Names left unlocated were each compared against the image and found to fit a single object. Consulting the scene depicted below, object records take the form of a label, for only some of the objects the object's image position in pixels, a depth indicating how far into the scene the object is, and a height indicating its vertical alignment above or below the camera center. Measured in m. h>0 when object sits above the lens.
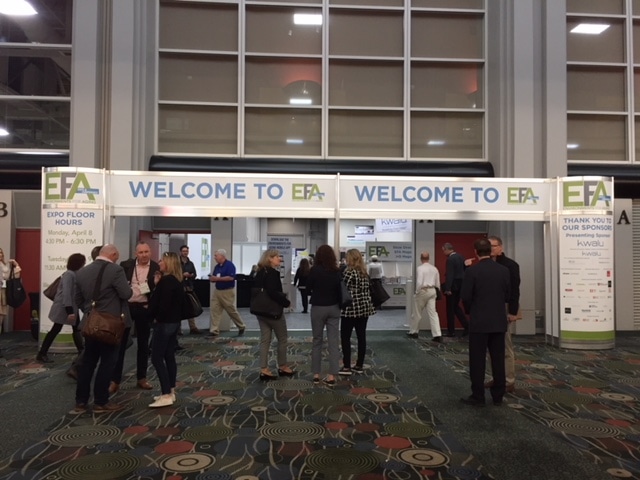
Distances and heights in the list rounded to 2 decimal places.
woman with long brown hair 5.64 -0.65
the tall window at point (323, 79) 10.17 +3.25
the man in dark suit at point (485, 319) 4.89 -0.68
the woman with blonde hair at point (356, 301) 6.02 -0.65
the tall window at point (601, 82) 10.38 +3.25
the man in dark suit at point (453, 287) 8.80 -0.70
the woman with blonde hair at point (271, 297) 5.71 -0.59
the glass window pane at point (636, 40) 10.52 +4.12
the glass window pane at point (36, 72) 10.01 +3.25
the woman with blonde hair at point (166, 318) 4.75 -0.67
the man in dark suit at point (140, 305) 5.33 -0.62
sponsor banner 7.86 -0.36
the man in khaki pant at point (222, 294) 9.09 -0.87
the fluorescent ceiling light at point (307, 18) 10.34 +4.43
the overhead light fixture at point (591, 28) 10.39 +4.30
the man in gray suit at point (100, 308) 4.63 -0.59
